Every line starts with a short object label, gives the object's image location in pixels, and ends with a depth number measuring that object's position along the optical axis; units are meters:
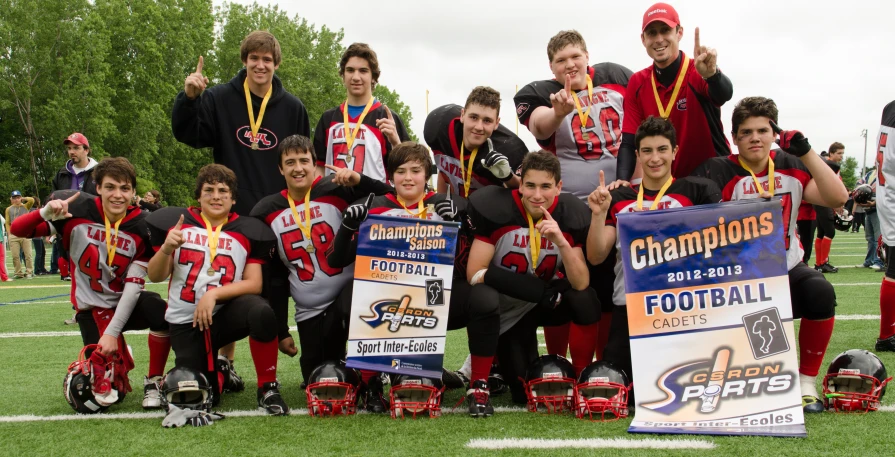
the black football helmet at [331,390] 3.76
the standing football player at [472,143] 4.36
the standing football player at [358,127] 4.61
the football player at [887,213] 5.12
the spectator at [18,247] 14.05
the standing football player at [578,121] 4.45
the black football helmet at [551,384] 3.76
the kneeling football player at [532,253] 3.88
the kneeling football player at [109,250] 4.26
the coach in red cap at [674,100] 4.12
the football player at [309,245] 4.24
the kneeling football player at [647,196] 3.82
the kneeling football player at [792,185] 3.63
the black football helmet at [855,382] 3.53
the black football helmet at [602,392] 3.54
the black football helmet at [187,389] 3.68
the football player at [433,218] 3.83
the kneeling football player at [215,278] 3.96
